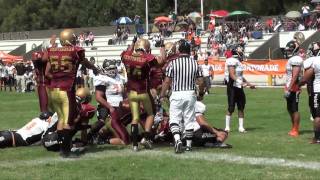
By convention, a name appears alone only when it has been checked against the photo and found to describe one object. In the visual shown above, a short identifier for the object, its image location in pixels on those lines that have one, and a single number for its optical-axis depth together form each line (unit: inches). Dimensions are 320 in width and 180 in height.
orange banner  1336.1
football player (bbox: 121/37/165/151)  413.1
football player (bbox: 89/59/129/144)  448.8
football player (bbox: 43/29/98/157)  393.4
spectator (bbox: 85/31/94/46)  2034.4
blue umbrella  2055.0
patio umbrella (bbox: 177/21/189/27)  1737.0
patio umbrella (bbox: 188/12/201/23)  1904.5
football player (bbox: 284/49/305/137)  487.2
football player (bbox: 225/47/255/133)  531.5
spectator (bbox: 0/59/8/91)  1526.8
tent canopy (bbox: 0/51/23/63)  1749.1
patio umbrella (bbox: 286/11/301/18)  1681.8
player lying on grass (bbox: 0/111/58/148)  441.4
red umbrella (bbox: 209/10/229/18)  1890.0
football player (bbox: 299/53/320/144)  450.9
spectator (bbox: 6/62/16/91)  1512.1
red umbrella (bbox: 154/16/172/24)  1924.8
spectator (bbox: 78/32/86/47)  2026.2
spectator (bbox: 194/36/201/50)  1622.2
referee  405.7
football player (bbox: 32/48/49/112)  490.3
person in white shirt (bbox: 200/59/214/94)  1138.4
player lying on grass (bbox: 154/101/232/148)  434.9
